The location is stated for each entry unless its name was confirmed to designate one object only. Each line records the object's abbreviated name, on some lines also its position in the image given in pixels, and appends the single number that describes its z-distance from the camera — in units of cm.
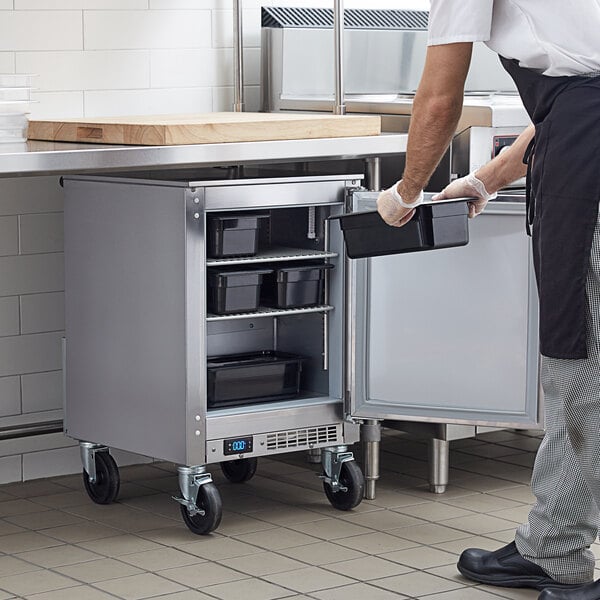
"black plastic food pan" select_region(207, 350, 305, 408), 548
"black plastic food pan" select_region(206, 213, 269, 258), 530
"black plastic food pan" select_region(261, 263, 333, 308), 551
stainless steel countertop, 462
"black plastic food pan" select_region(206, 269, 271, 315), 535
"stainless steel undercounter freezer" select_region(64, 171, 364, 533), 525
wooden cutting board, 506
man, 373
